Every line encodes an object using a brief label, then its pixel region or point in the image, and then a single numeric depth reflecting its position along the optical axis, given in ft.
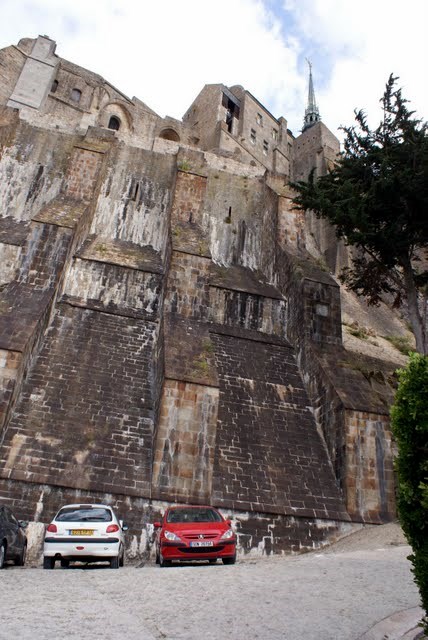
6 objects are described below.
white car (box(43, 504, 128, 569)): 25.14
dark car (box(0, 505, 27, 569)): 24.91
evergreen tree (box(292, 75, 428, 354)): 43.70
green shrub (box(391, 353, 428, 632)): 12.54
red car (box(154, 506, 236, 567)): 25.99
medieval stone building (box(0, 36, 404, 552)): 35.10
